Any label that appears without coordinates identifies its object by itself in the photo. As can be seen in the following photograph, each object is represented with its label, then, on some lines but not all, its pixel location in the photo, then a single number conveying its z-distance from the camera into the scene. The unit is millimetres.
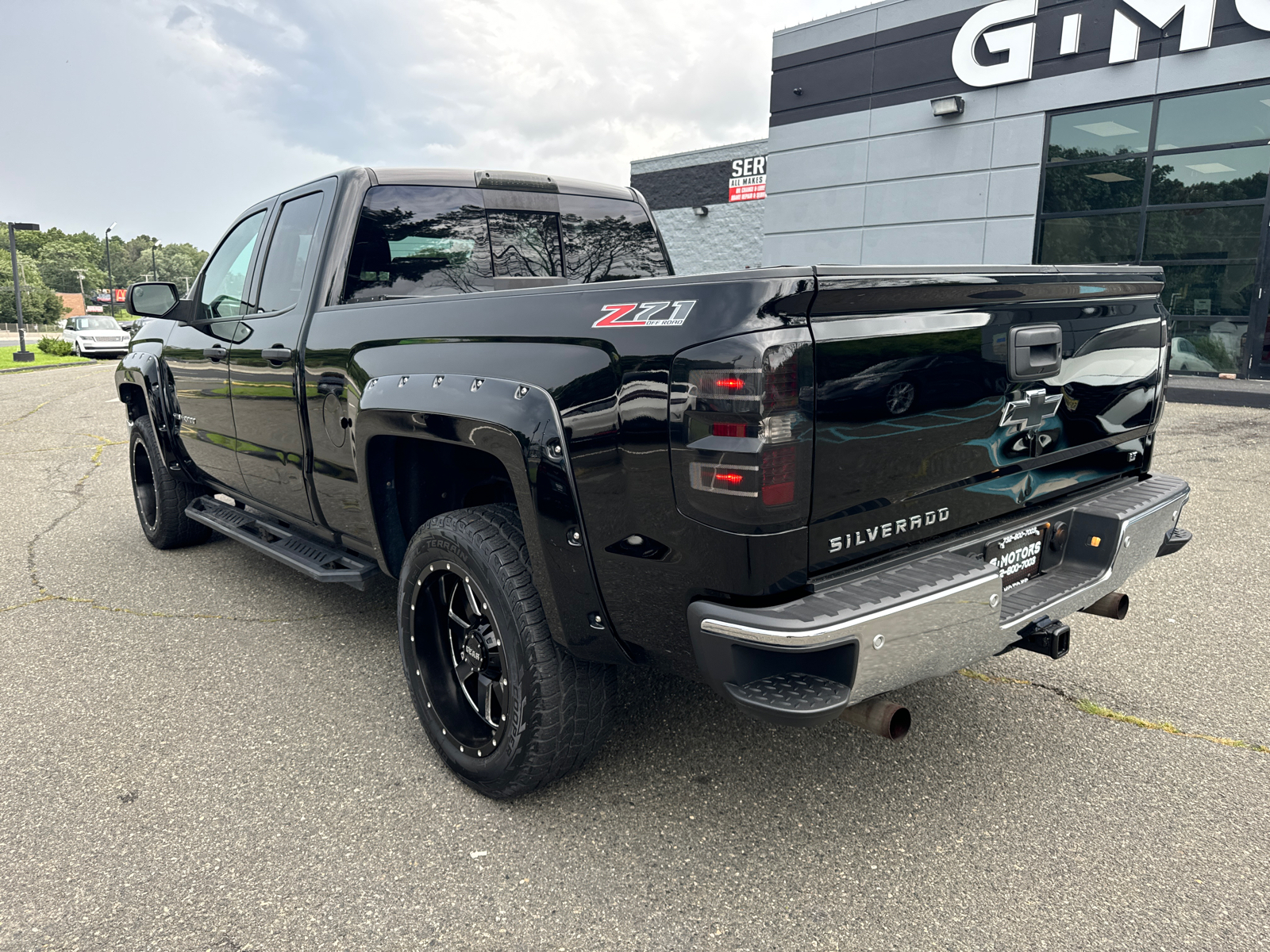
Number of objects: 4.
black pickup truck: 1876
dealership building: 12719
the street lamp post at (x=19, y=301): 22781
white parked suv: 27330
